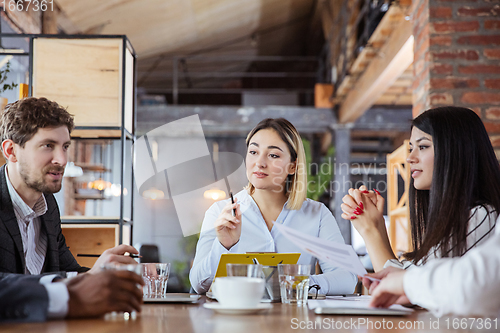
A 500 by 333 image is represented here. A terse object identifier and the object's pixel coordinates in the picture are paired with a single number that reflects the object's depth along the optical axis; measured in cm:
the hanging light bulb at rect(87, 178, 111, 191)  722
